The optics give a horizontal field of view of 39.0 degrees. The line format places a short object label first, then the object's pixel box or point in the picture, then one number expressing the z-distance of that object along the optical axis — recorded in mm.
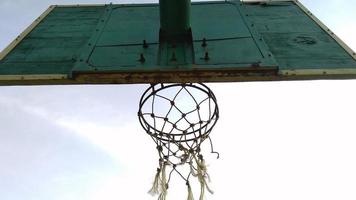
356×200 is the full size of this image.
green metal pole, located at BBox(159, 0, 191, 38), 4051
